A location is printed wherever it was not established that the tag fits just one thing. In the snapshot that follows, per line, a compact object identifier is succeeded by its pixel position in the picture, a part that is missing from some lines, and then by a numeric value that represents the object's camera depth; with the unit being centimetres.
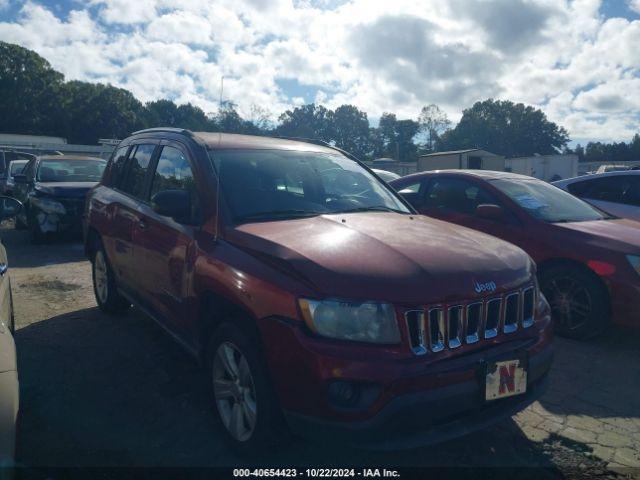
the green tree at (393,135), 9873
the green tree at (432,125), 9938
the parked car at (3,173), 1231
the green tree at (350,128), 10388
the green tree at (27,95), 5841
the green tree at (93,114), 6222
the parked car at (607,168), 1852
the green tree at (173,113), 7975
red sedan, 443
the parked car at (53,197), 912
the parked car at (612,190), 717
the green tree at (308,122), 9321
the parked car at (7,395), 187
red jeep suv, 229
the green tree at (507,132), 9644
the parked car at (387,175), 1298
